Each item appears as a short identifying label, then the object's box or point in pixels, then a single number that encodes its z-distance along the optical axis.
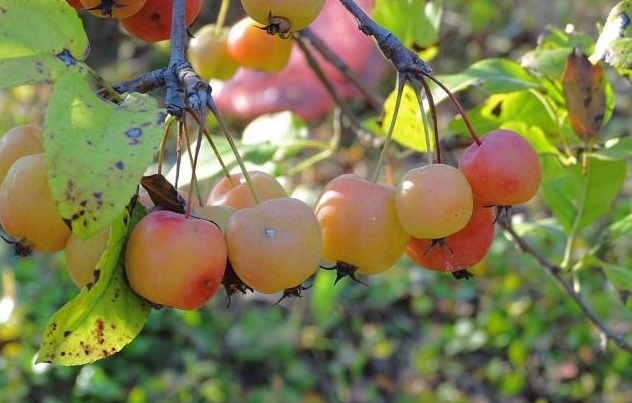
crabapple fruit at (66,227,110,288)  0.46
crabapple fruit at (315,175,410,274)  0.49
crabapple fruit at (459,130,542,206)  0.49
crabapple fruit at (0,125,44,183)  0.48
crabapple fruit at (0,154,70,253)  0.46
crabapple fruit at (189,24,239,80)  0.65
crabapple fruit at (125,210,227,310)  0.46
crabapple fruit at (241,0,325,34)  0.49
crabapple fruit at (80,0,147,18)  0.48
